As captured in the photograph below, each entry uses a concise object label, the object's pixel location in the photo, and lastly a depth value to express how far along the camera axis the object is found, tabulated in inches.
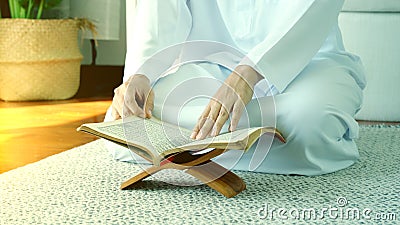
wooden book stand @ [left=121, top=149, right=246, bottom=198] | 108.3
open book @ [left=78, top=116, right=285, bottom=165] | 101.1
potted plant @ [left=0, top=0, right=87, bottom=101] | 169.3
